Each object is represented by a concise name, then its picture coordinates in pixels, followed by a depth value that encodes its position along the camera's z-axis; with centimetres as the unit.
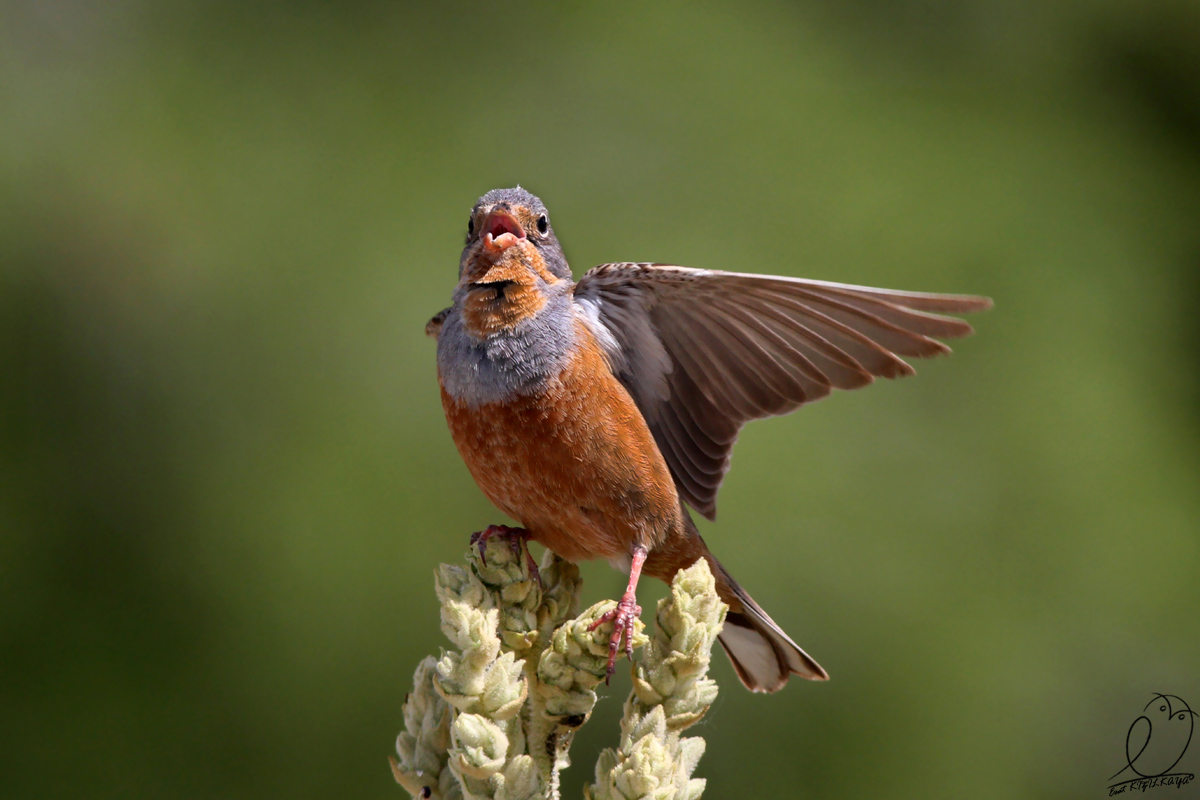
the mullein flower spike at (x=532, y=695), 411
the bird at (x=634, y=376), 417
